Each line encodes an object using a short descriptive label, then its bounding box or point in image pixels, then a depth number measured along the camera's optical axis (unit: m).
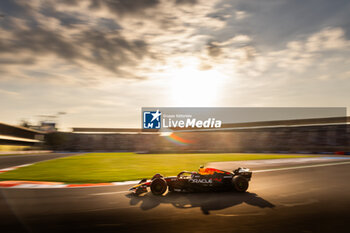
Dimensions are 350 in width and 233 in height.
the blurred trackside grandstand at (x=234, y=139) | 36.09
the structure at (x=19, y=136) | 41.94
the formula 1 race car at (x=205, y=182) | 8.46
